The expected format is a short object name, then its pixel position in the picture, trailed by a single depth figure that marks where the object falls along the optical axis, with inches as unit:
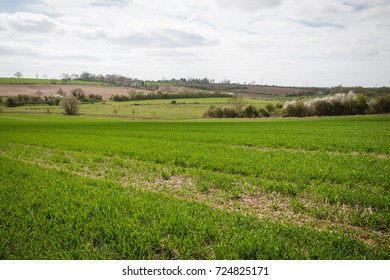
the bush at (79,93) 5359.3
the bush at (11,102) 4373.0
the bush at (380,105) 2265.0
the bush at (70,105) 3742.6
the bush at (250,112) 2923.2
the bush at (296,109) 2588.6
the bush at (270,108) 2937.5
